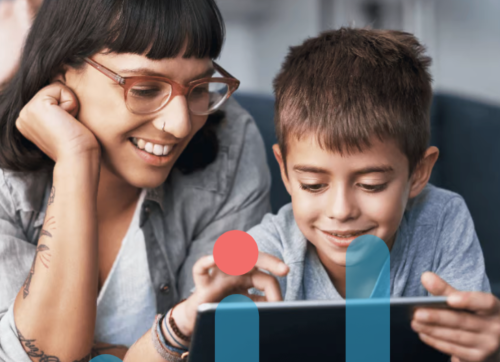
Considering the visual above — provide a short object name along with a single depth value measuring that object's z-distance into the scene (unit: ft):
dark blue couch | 5.98
